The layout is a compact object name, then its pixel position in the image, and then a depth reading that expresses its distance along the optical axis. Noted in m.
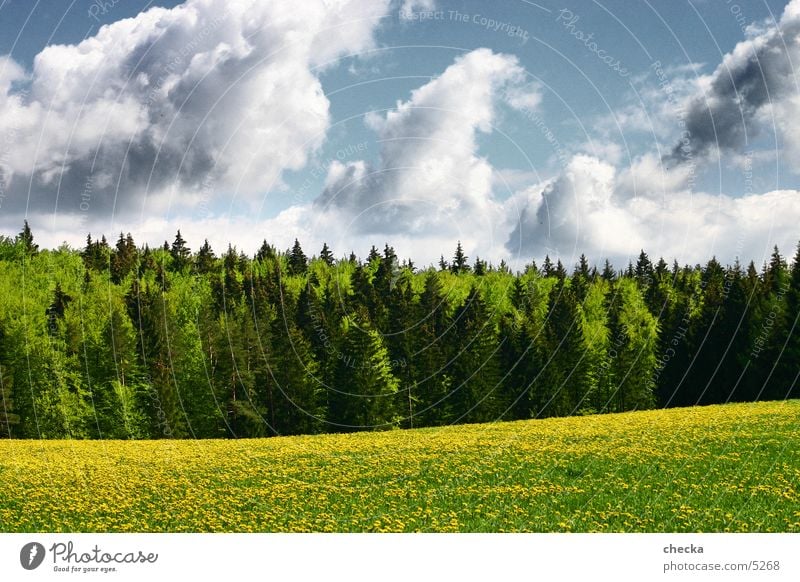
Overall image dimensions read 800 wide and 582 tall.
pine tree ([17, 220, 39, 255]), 172.50
